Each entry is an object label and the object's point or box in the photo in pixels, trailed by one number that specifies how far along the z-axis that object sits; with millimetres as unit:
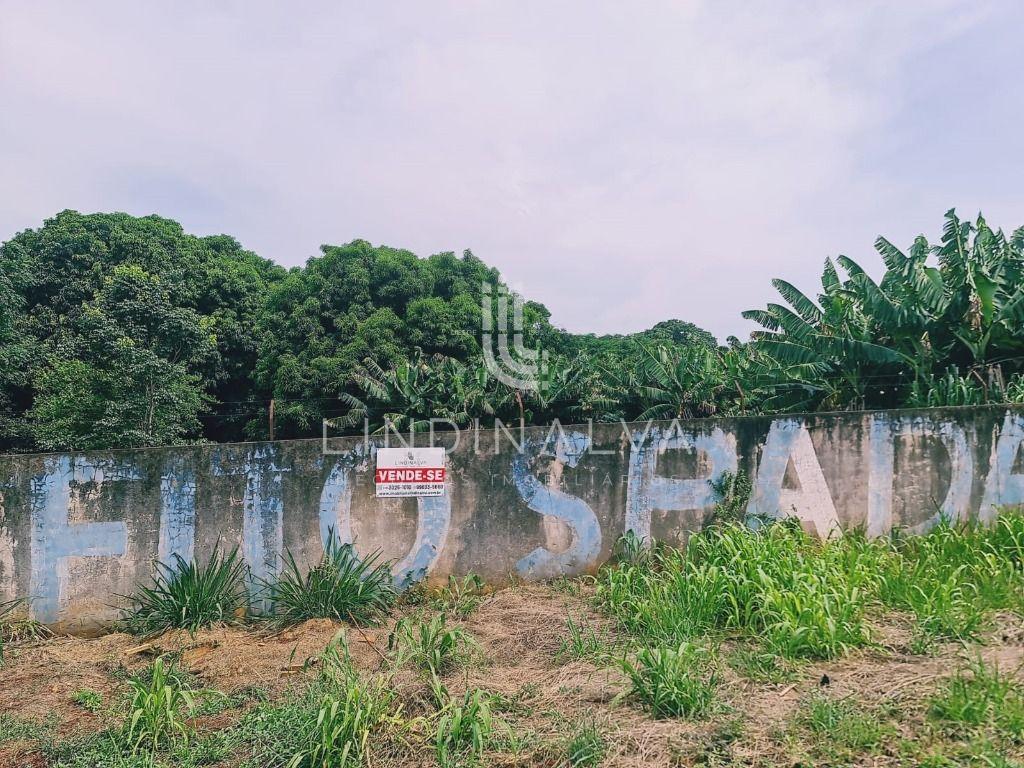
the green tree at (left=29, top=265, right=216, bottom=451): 13492
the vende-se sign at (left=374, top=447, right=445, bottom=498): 6008
